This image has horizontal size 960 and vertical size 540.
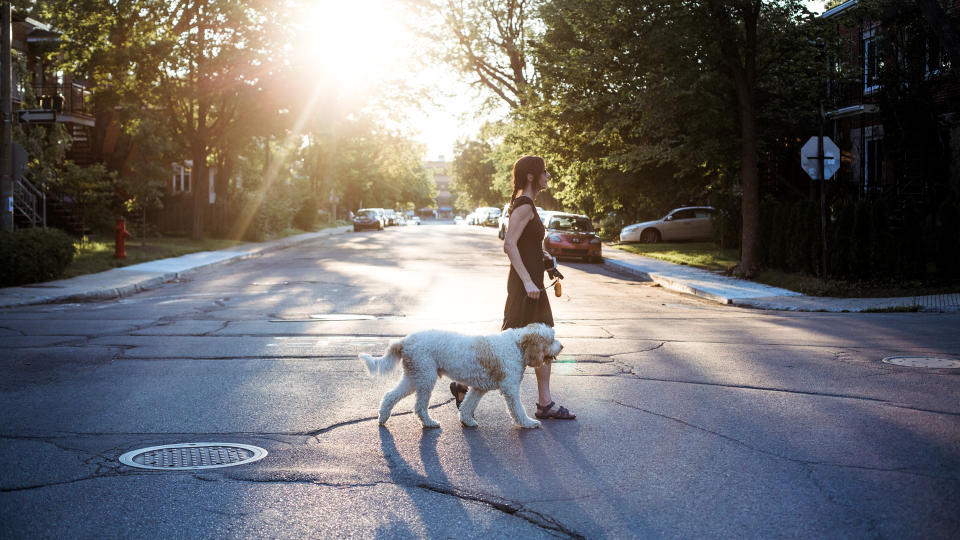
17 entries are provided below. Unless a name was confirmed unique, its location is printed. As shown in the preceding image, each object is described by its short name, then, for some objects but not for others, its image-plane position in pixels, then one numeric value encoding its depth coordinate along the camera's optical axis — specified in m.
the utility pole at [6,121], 18.66
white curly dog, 6.36
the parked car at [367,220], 61.78
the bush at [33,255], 17.25
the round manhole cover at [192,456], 5.50
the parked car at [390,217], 80.47
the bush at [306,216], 54.88
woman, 6.77
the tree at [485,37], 44.38
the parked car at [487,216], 77.18
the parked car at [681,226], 35.91
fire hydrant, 23.95
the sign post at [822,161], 18.39
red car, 28.52
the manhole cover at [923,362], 9.25
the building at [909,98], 21.55
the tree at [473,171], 95.38
